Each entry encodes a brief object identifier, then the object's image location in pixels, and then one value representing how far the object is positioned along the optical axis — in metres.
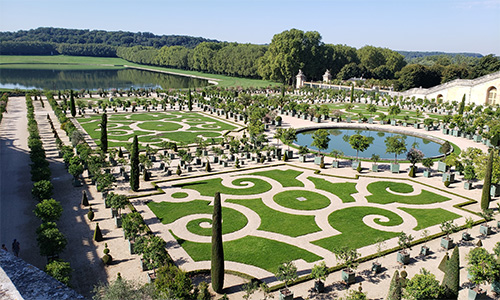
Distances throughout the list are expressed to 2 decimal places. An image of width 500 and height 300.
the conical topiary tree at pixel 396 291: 16.23
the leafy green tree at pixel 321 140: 42.38
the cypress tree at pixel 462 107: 74.09
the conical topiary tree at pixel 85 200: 29.81
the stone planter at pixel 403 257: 22.25
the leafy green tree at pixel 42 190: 27.62
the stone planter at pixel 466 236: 25.27
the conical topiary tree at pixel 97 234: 24.27
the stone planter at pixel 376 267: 21.20
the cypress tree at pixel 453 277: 17.52
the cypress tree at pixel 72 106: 68.00
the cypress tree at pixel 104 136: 44.94
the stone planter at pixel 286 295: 18.23
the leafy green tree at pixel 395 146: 39.50
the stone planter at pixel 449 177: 36.12
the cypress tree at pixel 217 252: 19.05
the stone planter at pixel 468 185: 34.94
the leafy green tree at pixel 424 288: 16.67
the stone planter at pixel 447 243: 24.19
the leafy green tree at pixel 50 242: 20.55
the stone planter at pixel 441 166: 39.69
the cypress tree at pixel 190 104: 79.38
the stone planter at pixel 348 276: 20.09
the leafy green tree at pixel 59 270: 17.44
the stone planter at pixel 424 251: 23.38
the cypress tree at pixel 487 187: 29.50
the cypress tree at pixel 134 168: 32.48
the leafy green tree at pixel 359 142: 41.72
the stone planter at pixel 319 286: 19.33
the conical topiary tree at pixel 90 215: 27.33
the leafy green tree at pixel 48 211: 24.06
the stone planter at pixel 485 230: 26.08
